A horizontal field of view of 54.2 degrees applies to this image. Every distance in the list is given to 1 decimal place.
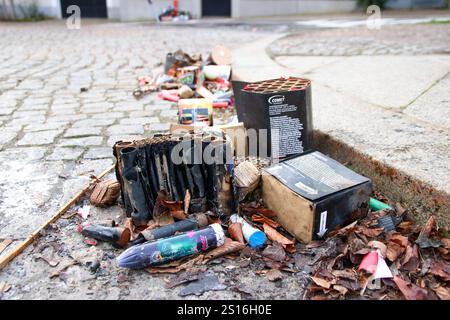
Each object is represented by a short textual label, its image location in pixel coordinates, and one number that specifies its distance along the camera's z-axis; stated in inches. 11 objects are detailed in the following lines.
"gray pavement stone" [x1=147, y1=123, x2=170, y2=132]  134.3
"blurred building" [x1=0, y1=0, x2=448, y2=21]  611.2
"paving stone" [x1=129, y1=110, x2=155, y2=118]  149.3
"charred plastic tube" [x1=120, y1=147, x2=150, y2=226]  77.6
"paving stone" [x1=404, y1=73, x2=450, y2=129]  109.9
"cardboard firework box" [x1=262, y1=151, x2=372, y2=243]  73.4
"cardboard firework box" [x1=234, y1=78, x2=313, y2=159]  93.0
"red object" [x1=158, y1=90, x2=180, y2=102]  166.6
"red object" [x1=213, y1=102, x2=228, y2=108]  154.3
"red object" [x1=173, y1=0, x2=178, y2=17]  598.5
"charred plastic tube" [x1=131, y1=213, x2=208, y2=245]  74.9
